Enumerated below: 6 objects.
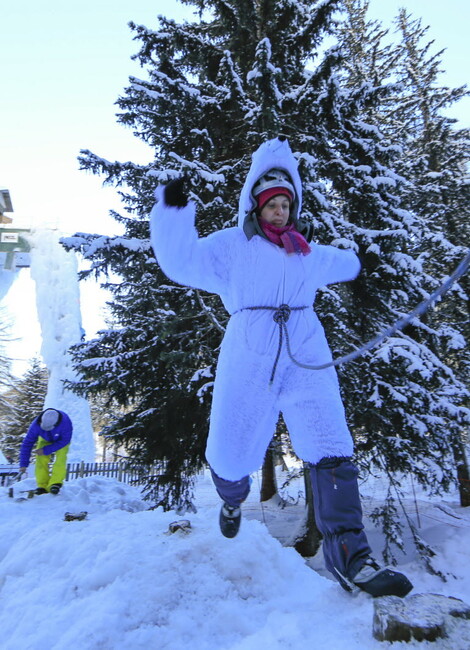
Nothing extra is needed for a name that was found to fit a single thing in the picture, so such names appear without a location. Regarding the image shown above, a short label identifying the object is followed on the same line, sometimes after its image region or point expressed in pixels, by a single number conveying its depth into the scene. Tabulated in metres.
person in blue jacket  8.02
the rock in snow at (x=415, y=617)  1.44
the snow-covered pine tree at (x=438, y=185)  10.02
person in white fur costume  2.07
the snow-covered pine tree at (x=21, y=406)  25.50
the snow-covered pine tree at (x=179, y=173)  6.27
